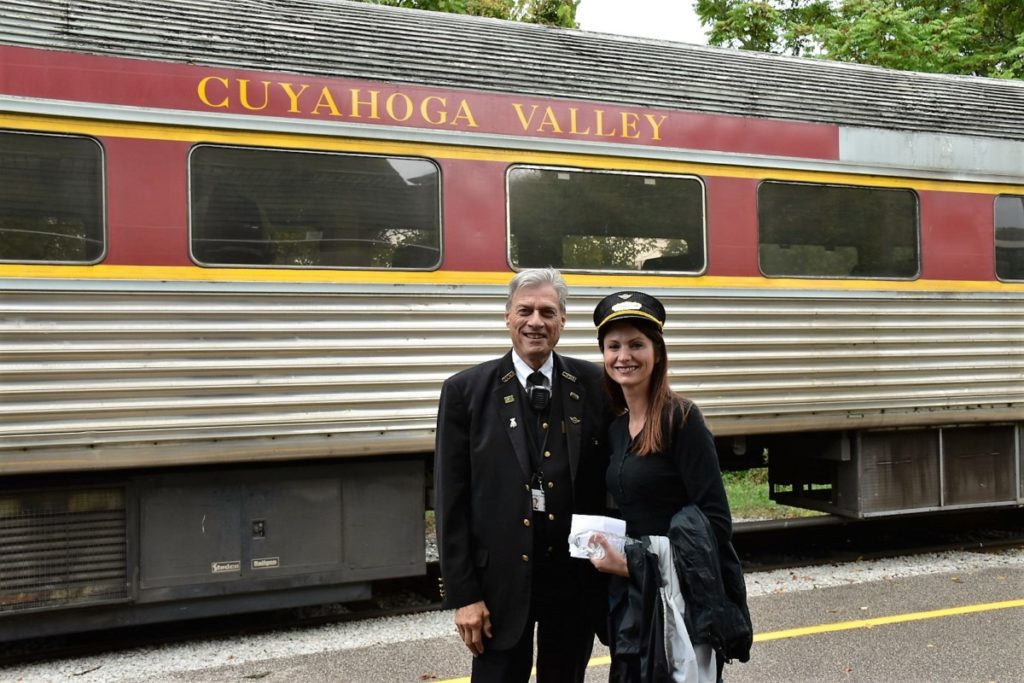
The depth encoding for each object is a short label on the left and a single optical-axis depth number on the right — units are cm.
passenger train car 480
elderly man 275
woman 247
